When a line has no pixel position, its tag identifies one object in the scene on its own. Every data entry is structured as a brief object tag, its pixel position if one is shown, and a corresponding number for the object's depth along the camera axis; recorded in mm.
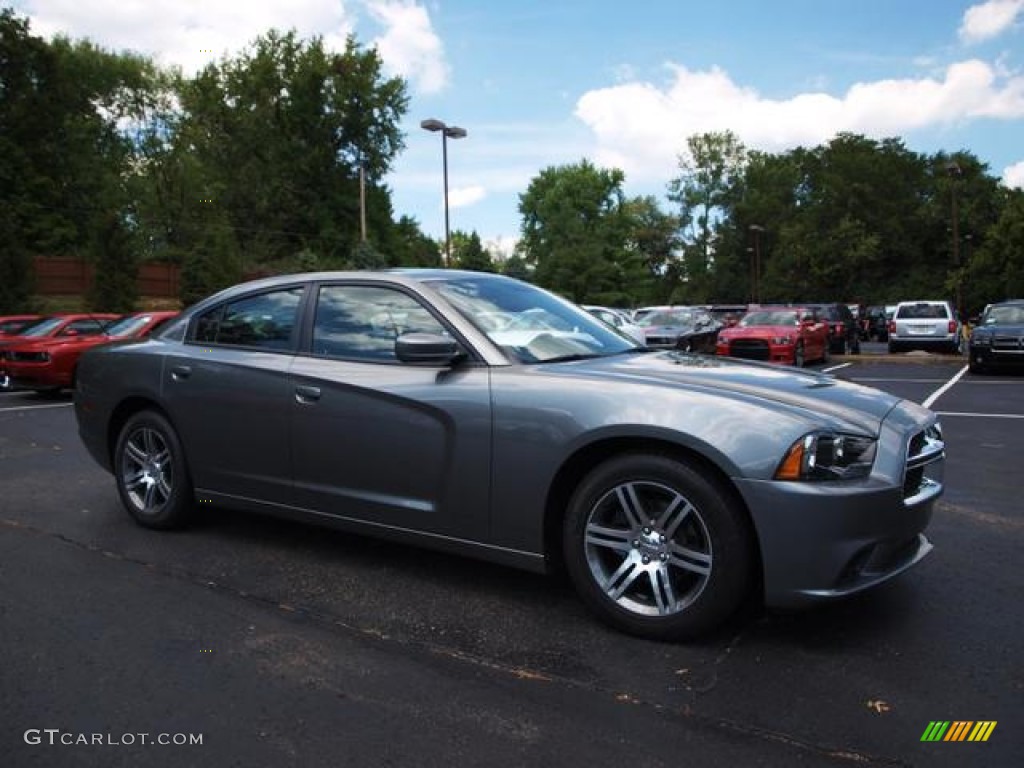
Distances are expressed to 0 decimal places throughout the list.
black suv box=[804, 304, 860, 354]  25719
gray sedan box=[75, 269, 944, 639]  3230
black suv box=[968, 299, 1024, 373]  17078
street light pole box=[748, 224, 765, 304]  74962
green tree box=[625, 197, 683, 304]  95125
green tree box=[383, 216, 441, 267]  63844
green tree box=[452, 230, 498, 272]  66875
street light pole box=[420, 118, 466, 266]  25150
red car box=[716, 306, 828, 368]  19766
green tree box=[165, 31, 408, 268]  57750
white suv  23781
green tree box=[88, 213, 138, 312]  33750
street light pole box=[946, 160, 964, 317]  28458
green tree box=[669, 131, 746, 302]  89750
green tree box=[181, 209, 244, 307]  40719
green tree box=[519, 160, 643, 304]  74312
